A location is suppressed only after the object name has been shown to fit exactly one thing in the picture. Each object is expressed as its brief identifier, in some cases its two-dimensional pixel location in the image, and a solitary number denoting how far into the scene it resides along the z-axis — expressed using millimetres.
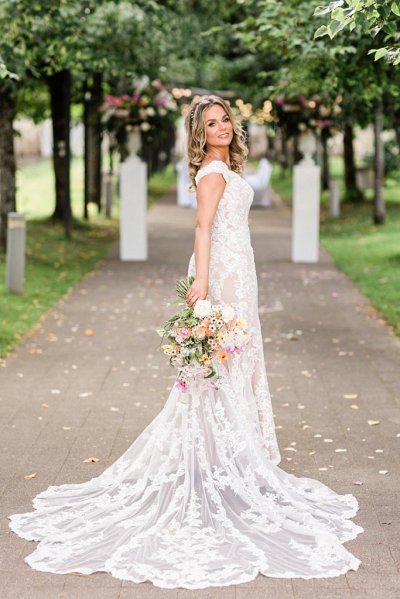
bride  5305
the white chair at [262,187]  34688
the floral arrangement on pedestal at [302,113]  19828
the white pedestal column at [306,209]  19625
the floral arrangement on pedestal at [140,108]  20312
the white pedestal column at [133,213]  20156
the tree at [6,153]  18125
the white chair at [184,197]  34844
